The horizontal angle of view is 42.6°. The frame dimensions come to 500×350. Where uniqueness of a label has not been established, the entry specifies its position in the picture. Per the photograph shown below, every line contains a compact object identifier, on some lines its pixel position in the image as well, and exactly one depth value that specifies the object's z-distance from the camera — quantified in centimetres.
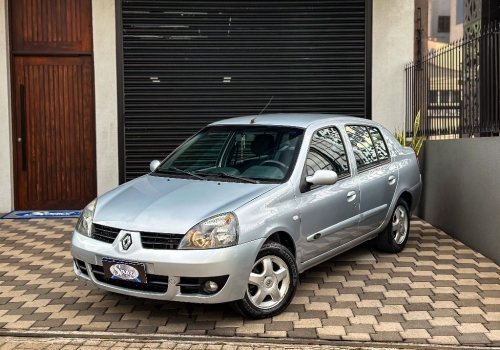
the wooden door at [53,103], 990
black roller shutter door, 1002
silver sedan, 458
